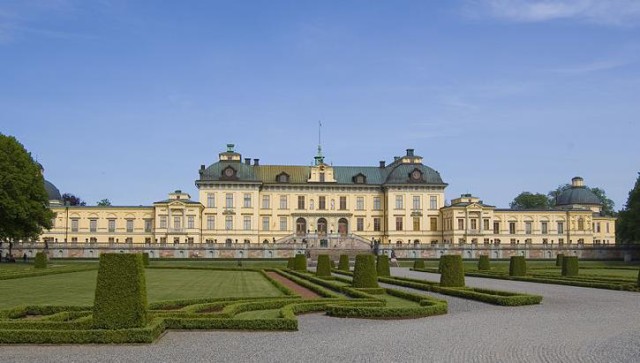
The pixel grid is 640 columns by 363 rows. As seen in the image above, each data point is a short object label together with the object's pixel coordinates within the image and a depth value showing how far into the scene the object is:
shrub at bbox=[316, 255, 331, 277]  33.41
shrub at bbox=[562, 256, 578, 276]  34.19
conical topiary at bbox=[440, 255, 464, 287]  24.59
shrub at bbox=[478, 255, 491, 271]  42.60
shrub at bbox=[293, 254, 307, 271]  40.15
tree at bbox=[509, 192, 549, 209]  106.81
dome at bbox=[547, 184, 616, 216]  108.12
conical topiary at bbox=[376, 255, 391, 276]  35.75
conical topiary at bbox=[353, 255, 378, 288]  23.42
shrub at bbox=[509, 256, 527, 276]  35.03
